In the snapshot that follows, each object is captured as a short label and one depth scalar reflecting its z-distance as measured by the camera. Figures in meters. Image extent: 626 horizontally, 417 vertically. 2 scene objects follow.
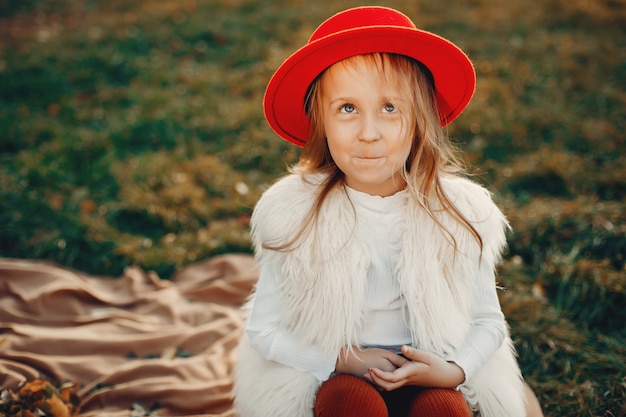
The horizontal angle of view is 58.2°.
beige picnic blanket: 2.58
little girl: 1.83
